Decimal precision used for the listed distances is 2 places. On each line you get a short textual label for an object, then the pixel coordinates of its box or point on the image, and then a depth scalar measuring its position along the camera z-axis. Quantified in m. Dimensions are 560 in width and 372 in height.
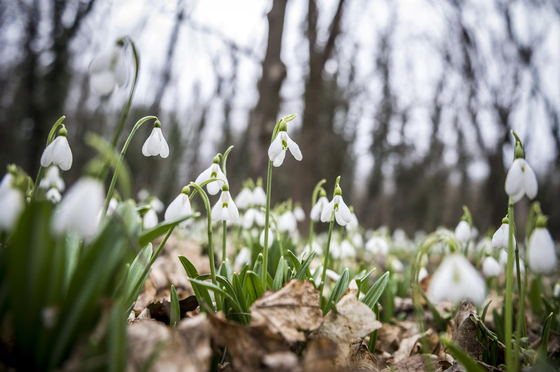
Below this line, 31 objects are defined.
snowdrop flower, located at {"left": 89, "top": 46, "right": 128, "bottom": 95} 0.25
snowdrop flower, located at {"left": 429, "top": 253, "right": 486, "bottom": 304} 0.23
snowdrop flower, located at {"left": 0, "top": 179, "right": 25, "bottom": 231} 0.23
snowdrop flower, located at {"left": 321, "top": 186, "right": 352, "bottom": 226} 0.32
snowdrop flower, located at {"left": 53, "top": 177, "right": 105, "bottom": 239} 0.22
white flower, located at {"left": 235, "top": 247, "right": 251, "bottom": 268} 0.47
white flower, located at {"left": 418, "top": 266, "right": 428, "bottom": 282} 0.49
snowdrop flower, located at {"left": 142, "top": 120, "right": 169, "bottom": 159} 0.32
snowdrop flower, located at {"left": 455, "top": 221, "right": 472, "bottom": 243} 0.40
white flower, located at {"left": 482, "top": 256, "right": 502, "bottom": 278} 0.44
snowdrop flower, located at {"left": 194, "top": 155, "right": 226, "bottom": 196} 0.33
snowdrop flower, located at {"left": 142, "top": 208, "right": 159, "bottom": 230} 0.41
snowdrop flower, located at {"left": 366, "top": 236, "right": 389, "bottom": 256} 0.56
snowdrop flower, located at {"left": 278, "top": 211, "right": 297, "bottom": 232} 0.48
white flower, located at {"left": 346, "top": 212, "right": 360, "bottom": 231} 0.44
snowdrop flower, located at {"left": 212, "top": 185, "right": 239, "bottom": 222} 0.32
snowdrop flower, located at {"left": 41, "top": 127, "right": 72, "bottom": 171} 0.30
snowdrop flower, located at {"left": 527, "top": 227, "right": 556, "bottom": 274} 0.26
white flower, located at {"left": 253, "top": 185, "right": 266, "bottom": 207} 0.47
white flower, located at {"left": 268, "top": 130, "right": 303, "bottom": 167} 0.31
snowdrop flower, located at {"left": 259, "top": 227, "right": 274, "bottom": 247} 0.42
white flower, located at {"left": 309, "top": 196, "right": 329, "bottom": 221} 0.39
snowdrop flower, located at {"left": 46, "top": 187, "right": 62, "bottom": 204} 0.46
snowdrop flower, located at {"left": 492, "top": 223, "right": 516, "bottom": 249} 0.31
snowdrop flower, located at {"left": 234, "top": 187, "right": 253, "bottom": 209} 0.48
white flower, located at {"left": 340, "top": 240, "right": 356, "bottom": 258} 0.49
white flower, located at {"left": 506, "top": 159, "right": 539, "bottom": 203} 0.26
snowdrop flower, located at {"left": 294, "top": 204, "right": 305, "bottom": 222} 0.66
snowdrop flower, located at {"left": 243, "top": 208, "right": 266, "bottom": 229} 0.50
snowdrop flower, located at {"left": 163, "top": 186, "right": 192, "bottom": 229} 0.30
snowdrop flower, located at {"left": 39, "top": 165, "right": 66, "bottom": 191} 0.44
